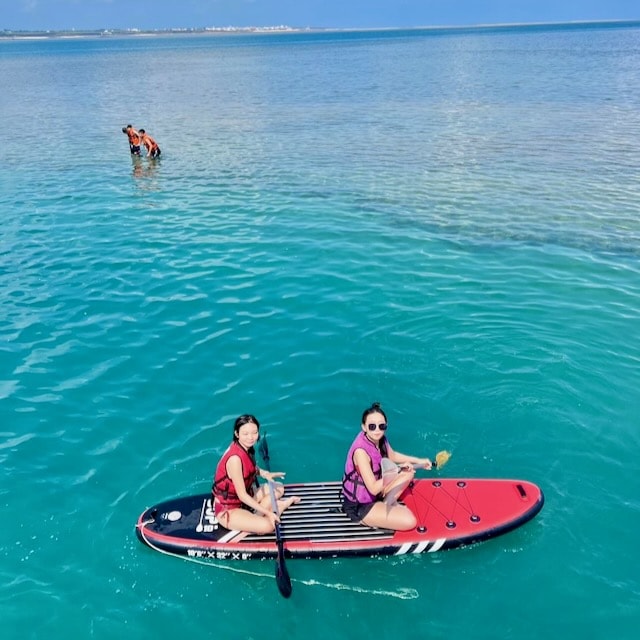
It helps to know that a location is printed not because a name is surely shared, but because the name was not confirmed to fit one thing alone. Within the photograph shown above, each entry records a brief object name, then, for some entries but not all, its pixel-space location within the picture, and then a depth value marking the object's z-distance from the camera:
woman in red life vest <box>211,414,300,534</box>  8.47
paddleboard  8.60
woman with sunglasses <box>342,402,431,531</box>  8.45
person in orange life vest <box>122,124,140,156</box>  31.00
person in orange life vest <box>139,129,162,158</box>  30.66
